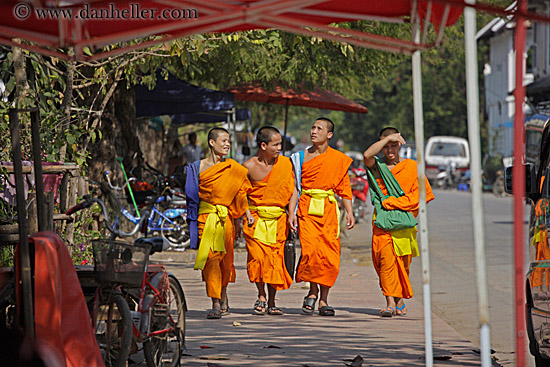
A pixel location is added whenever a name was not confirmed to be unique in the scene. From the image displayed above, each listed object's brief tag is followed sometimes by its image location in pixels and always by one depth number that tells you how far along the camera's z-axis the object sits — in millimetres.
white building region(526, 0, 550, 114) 78787
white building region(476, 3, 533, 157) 93655
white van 82839
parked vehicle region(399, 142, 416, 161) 87847
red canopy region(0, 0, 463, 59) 8104
